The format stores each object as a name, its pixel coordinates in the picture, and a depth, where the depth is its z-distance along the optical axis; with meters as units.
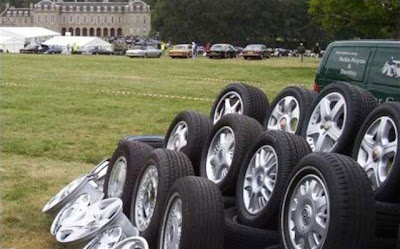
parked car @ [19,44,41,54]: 71.75
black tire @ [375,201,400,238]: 4.45
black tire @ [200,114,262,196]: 5.73
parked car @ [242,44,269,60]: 58.16
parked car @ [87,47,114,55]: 69.62
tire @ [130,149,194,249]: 5.45
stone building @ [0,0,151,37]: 186.88
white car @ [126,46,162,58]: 60.31
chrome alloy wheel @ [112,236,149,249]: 5.08
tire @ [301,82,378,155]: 5.48
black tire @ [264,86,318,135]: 6.35
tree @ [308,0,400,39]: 35.09
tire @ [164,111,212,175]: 6.55
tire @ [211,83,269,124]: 7.08
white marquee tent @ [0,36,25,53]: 73.54
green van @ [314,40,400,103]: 9.02
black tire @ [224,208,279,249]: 4.89
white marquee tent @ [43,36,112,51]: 75.75
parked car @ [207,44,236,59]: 59.16
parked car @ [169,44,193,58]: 59.38
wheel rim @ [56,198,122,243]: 5.86
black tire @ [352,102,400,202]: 4.65
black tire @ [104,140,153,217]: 6.29
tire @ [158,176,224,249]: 4.65
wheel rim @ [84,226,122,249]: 5.55
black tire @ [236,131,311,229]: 4.89
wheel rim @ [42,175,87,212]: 7.10
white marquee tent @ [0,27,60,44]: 80.49
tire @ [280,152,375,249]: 3.96
